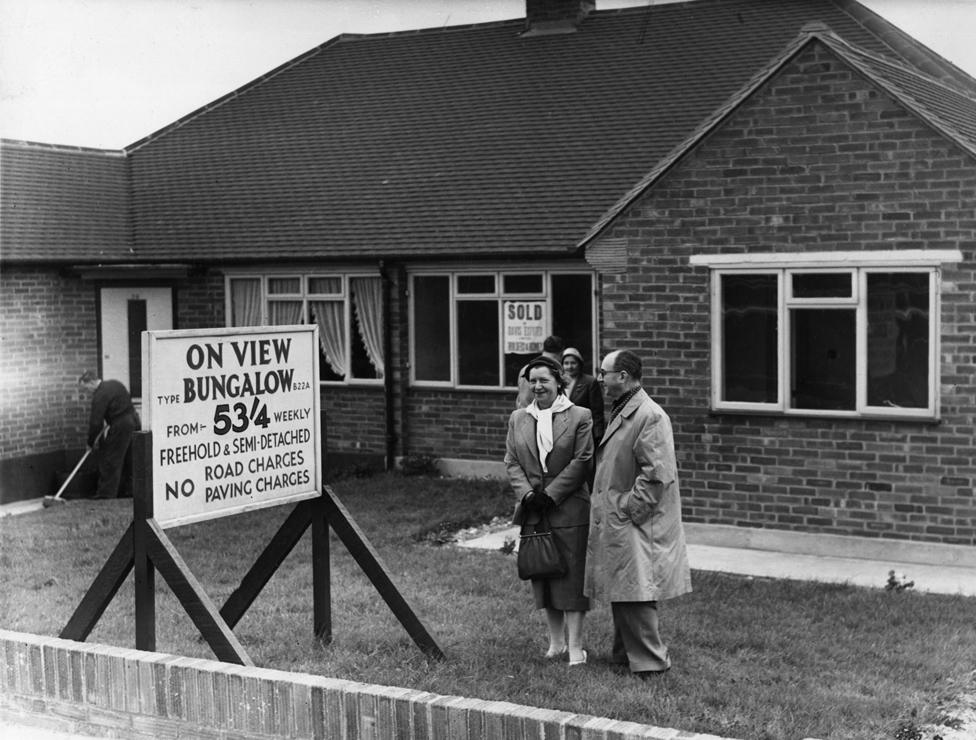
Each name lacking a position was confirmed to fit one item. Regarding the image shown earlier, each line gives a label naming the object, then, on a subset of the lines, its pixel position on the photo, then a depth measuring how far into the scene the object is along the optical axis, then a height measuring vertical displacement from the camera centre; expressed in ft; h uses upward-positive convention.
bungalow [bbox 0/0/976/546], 37.55 +2.58
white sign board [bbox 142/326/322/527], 23.16 -1.89
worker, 54.34 -4.47
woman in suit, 26.37 -3.36
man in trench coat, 25.09 -4.03
